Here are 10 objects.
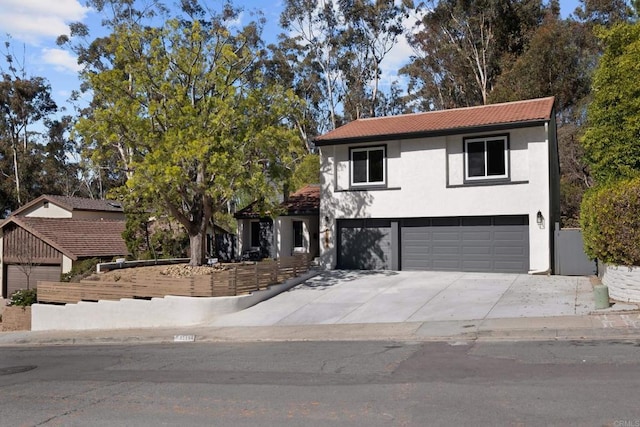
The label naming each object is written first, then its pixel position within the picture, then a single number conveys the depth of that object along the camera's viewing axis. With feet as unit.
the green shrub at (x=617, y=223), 42.78
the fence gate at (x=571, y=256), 61.62
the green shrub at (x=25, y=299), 69.64
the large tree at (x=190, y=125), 56.54
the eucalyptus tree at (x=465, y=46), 125.90
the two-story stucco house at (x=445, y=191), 64.34
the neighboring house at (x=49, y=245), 92.53
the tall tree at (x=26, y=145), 150.51
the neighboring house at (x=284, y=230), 79.66
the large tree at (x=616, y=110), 51.44
